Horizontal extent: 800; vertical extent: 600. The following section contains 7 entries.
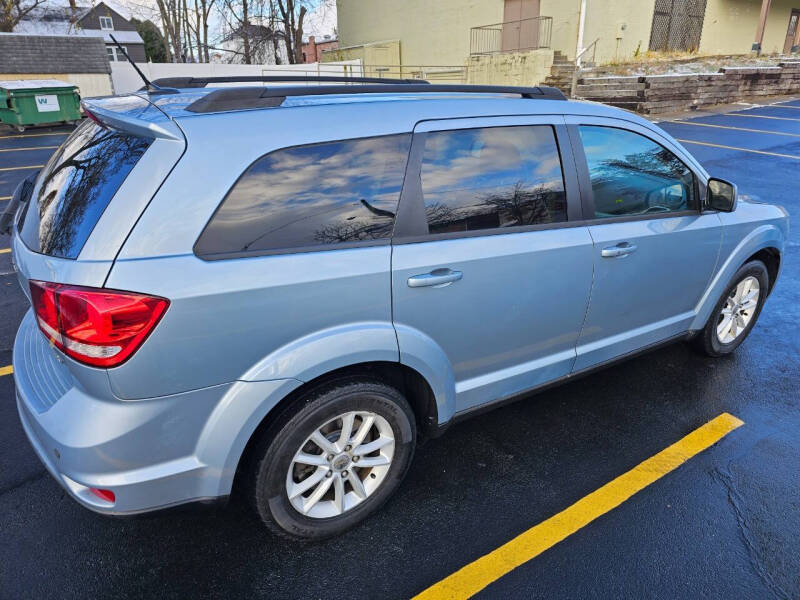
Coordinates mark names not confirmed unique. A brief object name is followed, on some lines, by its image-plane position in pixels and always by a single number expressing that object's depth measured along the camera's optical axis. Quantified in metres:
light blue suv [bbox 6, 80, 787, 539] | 1.82
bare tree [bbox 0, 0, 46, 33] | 24.92
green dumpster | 14.84
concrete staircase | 19.52
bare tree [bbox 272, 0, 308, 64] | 34.03
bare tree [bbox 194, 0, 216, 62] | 34.75
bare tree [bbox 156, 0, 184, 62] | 32.53
